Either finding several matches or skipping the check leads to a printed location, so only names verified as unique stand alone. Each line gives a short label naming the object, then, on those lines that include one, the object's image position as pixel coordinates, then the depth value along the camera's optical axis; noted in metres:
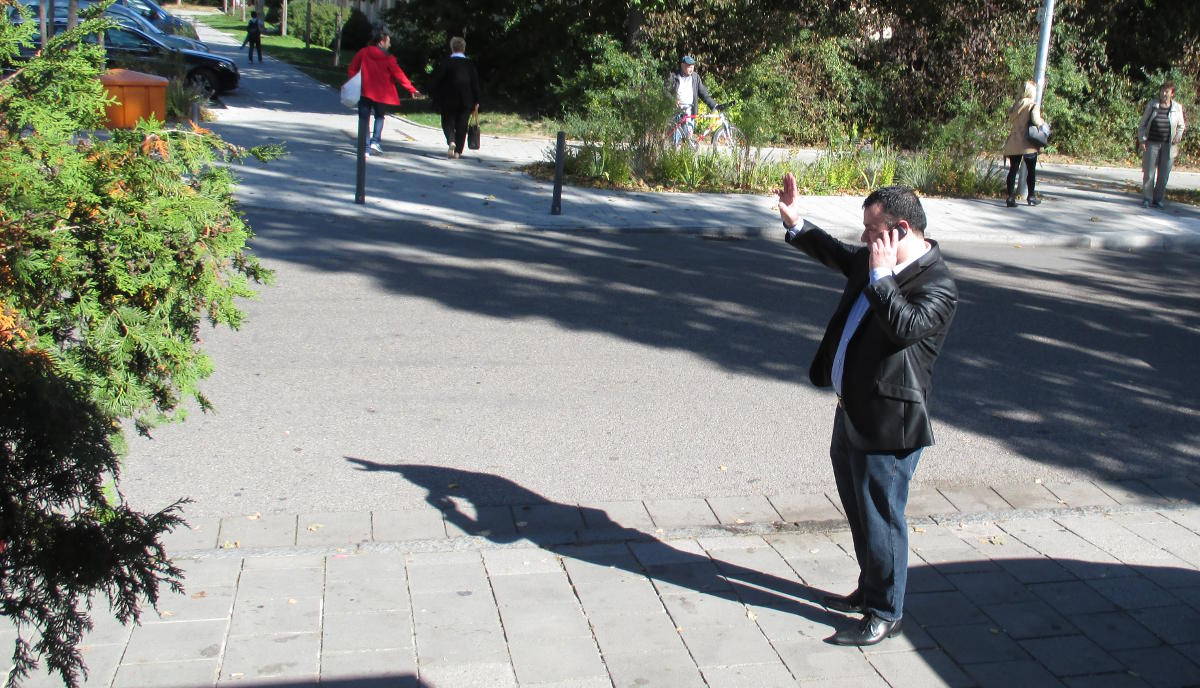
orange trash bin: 13.70
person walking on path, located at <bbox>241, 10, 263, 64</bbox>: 33.72
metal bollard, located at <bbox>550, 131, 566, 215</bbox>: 12.92
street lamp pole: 16.05
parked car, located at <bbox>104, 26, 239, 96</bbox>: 20.56
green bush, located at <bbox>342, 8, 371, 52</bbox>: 39.84
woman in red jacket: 15.34
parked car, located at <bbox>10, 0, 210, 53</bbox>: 22.09
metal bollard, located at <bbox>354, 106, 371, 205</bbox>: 12.66
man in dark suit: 3.77
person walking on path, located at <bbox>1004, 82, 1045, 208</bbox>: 15.27
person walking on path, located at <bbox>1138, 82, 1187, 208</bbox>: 15.88
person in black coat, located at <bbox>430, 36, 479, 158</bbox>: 15.93
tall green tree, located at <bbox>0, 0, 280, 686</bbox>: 2.54
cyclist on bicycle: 17.20
